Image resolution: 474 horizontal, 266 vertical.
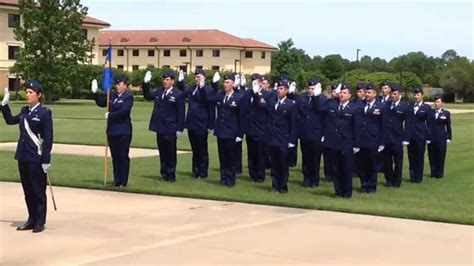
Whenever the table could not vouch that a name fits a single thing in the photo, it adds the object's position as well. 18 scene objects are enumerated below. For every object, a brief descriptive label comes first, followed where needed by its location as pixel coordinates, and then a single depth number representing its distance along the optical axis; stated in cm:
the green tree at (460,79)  8762
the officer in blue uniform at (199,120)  1299
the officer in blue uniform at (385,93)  1350
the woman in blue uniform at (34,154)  838
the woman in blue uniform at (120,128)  1173
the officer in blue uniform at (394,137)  1323
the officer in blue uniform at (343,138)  1130
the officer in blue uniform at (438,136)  1475
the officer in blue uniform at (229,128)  1252
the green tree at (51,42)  5603
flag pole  1184
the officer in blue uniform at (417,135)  1402
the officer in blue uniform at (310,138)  1293
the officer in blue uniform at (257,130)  1258
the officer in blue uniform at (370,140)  1222
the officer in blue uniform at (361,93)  1226
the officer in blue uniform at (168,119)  1257
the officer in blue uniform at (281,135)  1165
